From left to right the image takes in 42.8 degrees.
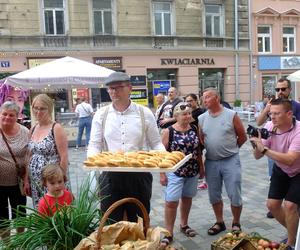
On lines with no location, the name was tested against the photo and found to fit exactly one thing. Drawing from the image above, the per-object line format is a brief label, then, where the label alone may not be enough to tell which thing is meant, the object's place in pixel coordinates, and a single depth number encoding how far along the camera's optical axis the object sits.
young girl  3.23
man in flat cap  3.21
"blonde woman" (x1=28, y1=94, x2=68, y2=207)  3.71
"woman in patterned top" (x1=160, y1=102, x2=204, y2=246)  4.17
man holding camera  3.46
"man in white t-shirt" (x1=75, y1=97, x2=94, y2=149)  11.81
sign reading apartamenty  18.72
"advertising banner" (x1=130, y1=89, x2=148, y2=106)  18.16
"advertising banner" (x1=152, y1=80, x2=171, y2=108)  20.08
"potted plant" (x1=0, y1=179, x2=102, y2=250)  2.12
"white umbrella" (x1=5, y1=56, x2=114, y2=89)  7.80
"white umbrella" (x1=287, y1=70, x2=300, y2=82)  10.02
